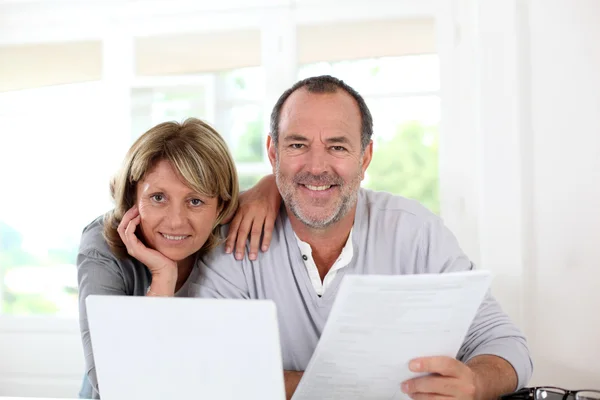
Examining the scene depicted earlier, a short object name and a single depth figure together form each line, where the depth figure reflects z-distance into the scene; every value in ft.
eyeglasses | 4.64
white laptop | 3.45
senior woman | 5.92
